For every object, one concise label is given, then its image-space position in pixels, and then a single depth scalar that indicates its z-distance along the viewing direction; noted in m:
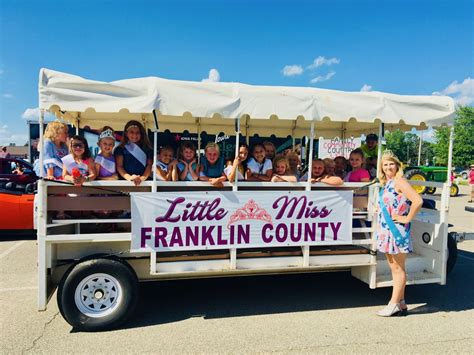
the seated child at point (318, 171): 4.71
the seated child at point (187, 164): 4.25
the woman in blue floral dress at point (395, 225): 4.13
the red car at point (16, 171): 9.46
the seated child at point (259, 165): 4.52
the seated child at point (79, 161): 3.87
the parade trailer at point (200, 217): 3.72
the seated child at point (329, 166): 4.93
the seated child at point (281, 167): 4.63
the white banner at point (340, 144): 7.34
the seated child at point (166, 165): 4.20
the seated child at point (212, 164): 4.38
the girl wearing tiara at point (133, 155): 4.09
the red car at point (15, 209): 7.66
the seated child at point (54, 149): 4.00
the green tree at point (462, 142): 40.12
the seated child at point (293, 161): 5.32
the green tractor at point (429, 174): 16.67
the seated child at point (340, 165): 5.66
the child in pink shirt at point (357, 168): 4.78
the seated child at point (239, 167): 4.09
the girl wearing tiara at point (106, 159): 3.99
